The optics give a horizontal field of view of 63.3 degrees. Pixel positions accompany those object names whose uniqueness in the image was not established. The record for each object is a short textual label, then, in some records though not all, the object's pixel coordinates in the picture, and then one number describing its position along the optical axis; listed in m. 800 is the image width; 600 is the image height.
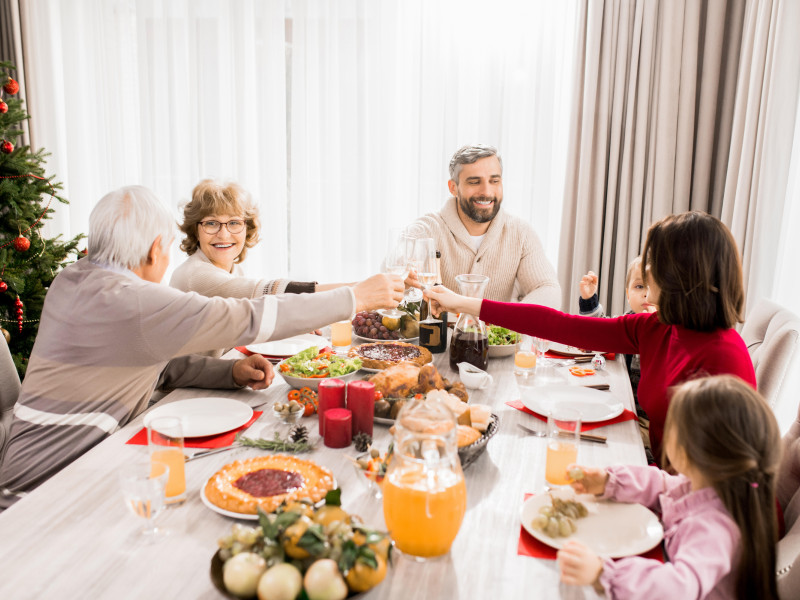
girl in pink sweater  0.95
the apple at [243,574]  0.90
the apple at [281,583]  0.87
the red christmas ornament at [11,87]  3.17
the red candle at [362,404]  1.47
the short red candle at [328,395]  1.50
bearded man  3.02
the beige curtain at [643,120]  3.38
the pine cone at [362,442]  1.40
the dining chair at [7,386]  2.15
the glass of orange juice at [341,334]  2.18
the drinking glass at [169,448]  1.18
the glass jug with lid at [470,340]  1.96
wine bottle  2.18
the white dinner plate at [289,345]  2.20
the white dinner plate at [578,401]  1.63
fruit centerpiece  0.88
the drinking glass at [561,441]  1.23
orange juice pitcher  1.00
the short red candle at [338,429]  1.43
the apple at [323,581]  0.87
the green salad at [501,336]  2.17
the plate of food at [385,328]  2.33
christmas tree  3.22
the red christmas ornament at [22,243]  3.17
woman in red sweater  1.53
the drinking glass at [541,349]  1.98
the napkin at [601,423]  1.59
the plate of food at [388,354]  1.92
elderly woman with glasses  2.51
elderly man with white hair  1.55
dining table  0.96
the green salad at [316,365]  1.80
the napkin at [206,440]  1.46
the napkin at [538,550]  1.06
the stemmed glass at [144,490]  1.07
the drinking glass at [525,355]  1.95
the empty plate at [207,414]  1.52
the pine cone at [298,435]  1.45
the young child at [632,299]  2.42
